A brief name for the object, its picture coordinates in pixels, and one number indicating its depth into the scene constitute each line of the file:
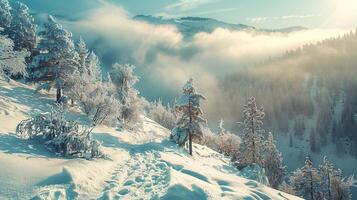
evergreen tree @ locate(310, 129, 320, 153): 181.38
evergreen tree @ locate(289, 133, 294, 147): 194.12
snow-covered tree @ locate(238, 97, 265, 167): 52.62
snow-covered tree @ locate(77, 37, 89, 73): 70.25
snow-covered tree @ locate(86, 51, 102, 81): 72.32
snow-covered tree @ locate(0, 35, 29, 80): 28.56
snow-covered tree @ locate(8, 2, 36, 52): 59.54
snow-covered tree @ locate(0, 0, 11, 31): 56.56
